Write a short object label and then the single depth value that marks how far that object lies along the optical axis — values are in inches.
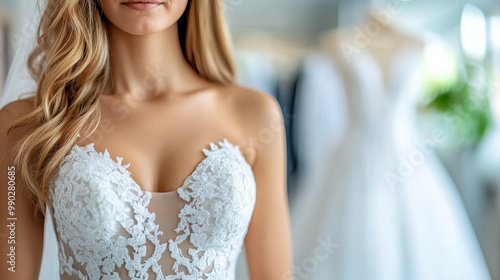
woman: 43.5
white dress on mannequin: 86.4
